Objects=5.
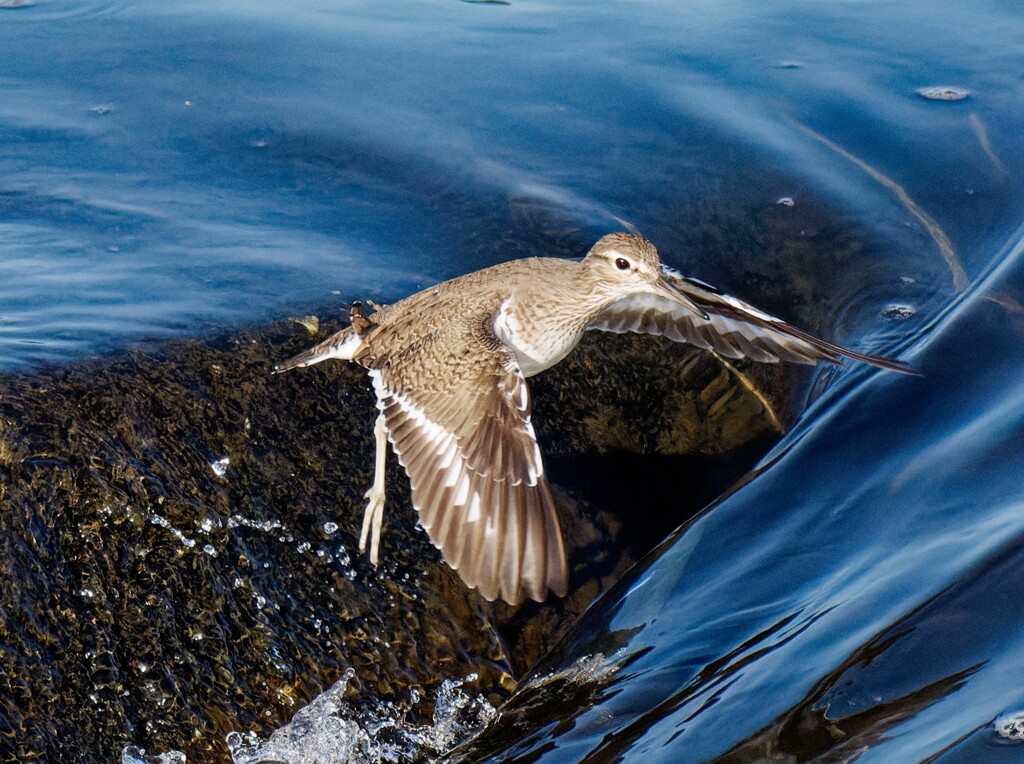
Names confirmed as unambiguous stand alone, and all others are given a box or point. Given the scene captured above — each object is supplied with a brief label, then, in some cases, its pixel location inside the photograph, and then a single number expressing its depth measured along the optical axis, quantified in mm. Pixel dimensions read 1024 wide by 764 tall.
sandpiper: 4422
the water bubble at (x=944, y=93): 9320
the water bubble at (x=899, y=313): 7414
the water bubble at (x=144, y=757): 4579
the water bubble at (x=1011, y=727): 3953
